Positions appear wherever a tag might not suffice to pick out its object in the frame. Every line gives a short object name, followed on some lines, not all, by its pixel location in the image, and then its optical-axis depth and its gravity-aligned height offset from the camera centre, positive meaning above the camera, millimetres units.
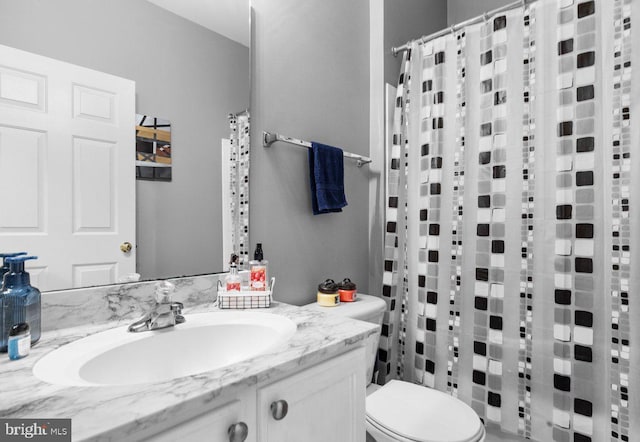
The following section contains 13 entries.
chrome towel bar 1402 +354
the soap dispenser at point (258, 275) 1164 -194
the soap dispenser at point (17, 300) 727 -176
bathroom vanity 501 -295
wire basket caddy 1100 -263
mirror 894 +475
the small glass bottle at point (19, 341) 676 -248
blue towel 1553 +208
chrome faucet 882 -254
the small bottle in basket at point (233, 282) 1151 -212
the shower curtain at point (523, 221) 1306 -3
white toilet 1097 -706
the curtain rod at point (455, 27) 1548 +1004
